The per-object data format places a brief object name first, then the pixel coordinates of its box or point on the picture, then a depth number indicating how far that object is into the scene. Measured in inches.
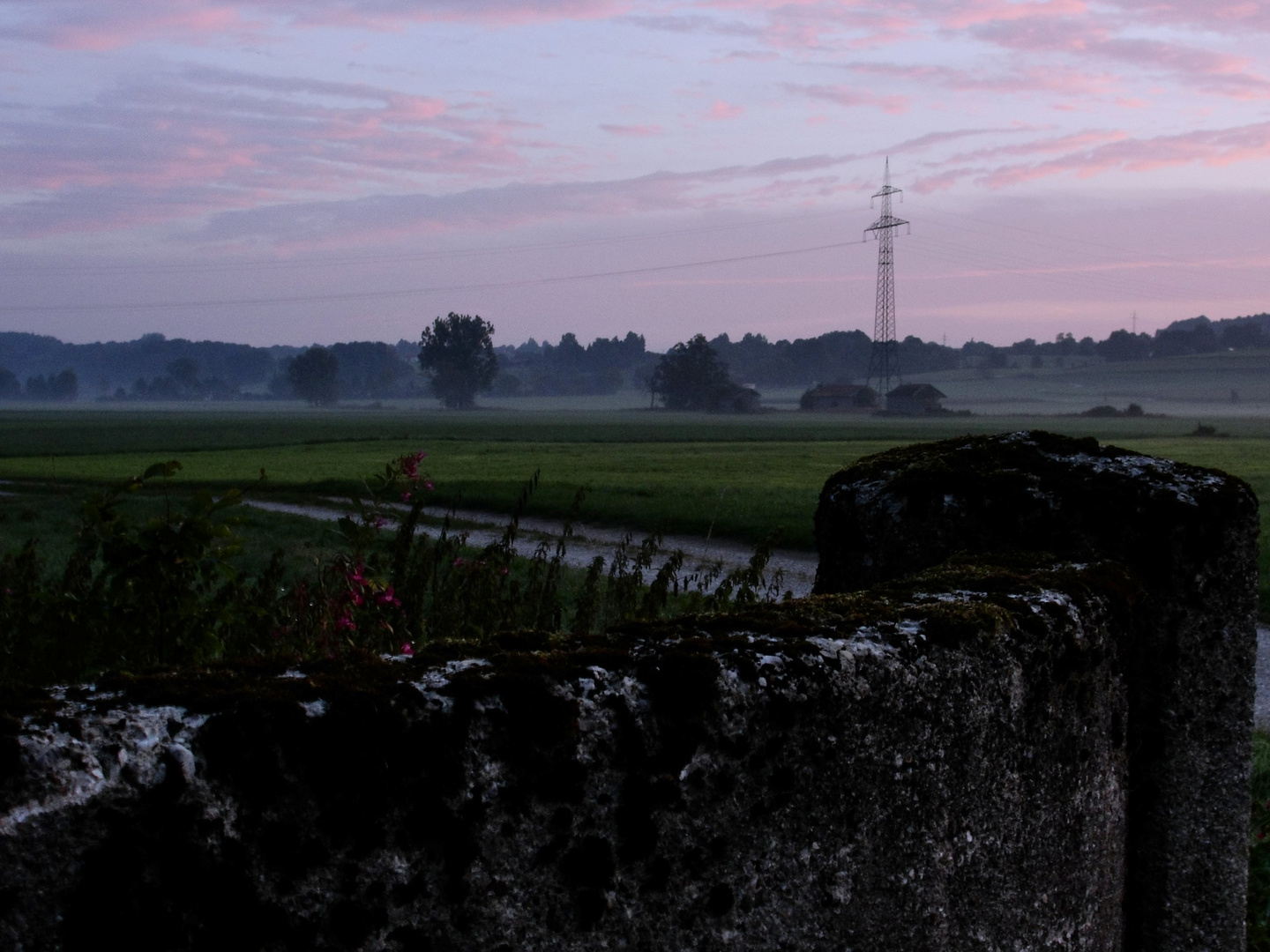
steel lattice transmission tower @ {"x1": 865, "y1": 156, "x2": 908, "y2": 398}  4468.5
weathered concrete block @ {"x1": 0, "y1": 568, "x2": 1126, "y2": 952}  54.6
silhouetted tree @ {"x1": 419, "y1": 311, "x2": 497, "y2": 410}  7608.3
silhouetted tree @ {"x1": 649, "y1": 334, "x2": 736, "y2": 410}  6771.7
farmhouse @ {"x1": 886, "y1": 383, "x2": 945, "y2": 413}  5974.4
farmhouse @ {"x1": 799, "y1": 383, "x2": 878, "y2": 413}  6539.4
